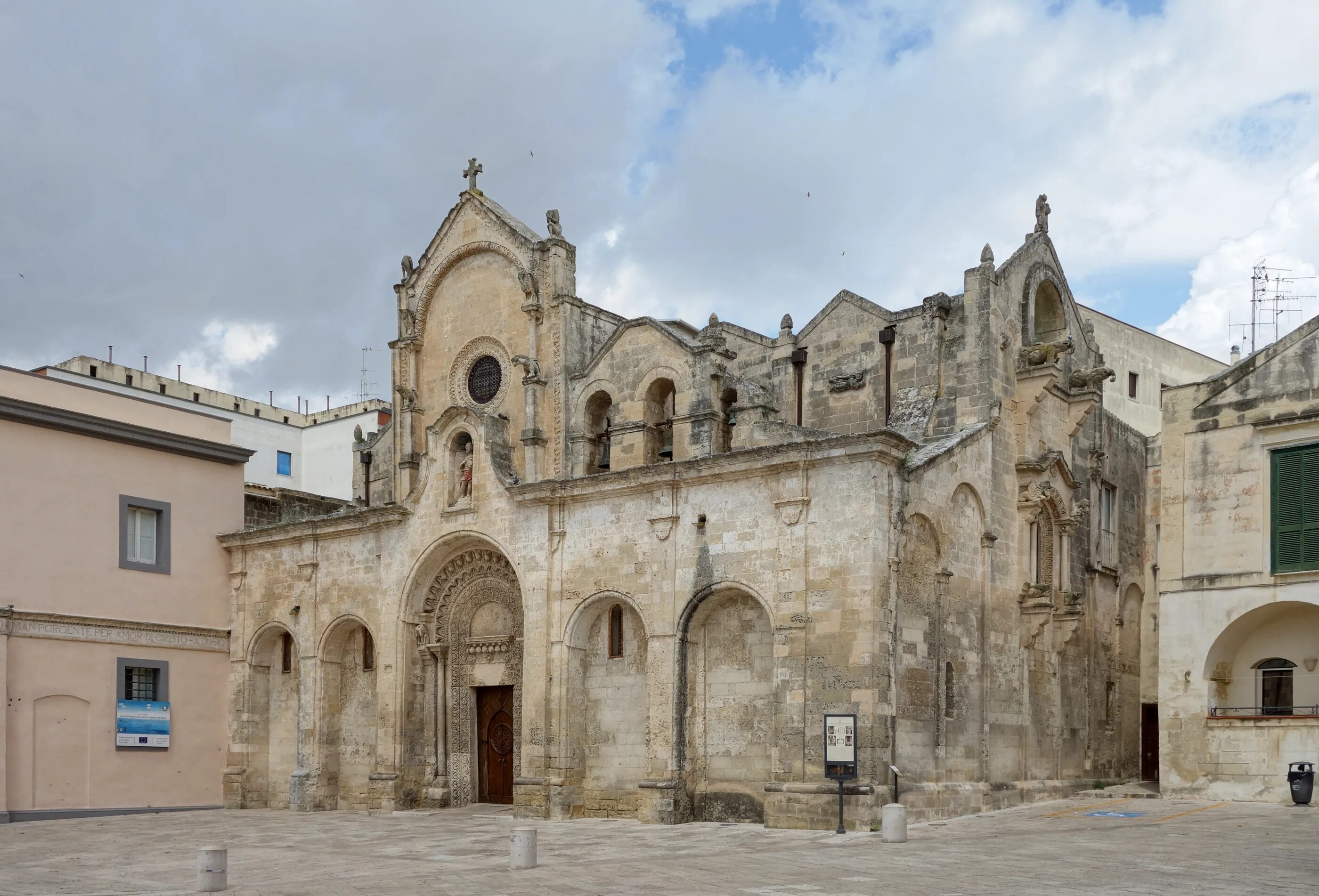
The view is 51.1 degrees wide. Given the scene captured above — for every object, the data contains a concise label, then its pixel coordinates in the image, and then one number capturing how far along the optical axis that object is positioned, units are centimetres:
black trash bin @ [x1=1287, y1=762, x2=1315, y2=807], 2188
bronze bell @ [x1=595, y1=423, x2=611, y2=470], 2912
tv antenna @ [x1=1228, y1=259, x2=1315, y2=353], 3481
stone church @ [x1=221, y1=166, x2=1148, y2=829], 2259
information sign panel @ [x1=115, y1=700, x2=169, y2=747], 2959
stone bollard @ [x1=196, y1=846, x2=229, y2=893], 1529
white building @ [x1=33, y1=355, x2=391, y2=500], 4884
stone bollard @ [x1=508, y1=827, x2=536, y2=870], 1669
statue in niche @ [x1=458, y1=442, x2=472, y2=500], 2872
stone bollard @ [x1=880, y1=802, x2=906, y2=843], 1880
